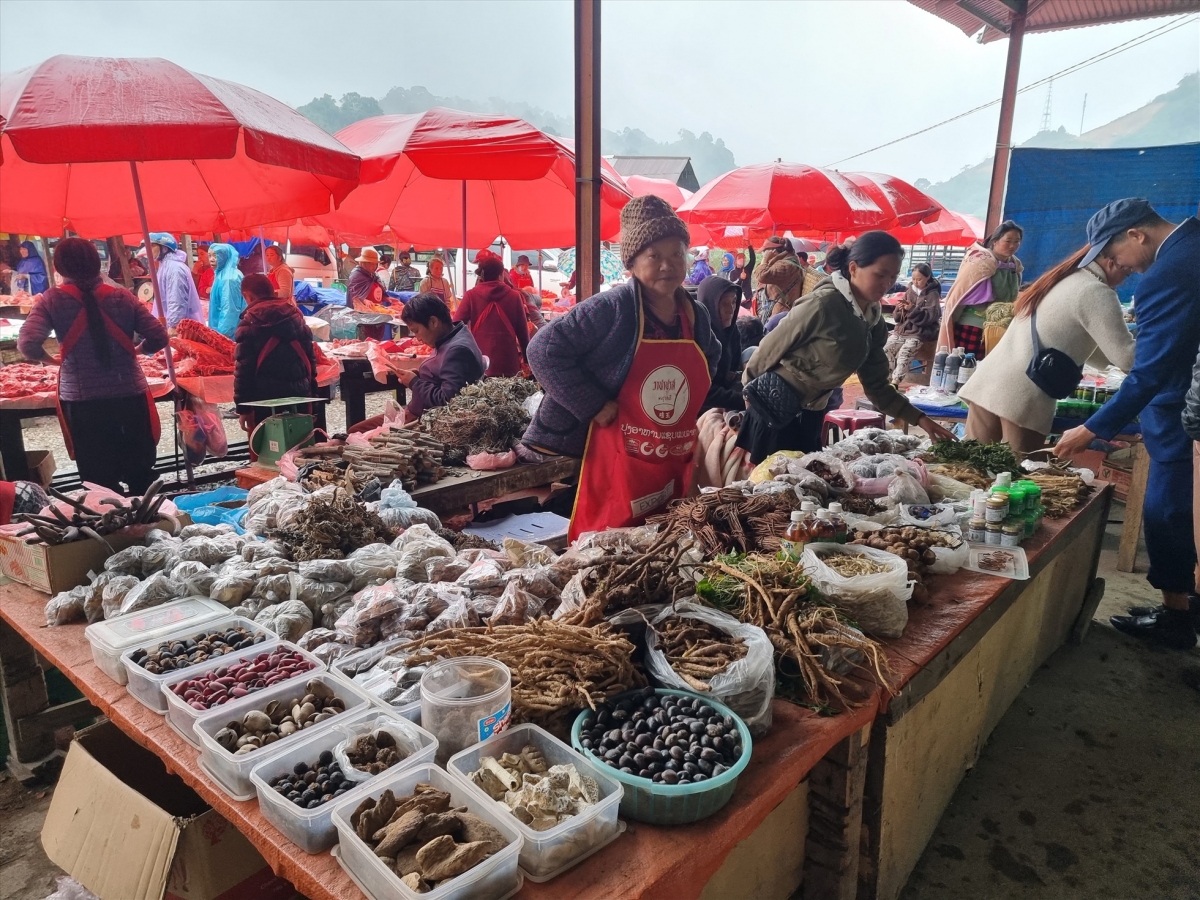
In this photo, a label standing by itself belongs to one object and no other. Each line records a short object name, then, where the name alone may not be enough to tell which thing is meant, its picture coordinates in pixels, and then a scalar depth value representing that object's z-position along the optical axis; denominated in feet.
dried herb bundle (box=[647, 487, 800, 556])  8.16
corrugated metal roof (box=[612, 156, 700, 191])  114.73
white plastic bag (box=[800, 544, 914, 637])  6.72
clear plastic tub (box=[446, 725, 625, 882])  4.04
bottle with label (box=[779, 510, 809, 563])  7.42
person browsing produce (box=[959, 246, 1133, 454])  12.06
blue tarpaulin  25.75
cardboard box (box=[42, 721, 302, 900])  5.60
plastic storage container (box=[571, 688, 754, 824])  4.38
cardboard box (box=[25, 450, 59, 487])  17.29
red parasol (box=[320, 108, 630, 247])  16.78
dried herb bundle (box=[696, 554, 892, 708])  5.92
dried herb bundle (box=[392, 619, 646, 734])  5.20
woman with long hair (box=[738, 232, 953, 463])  10.98
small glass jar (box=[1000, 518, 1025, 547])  9.32
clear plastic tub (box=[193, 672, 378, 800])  4.76
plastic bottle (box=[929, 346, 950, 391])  19.75
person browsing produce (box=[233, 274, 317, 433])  18.17
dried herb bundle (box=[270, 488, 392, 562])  8.66
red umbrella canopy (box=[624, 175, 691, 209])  38.71
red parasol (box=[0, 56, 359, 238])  11.37
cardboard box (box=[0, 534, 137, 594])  7.73
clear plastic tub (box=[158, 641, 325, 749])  5.32
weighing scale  14.66
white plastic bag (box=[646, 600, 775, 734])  5.23
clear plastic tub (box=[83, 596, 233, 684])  6.30
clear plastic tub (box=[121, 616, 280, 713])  5.76
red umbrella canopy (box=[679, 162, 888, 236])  28.27
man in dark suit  11.27
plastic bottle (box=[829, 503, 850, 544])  7.79
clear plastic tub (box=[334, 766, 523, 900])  3.74
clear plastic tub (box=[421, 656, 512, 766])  4.85
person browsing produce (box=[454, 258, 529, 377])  20.53
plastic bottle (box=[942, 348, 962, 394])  19.14
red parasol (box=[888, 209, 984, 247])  53.20
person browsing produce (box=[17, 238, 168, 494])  14.87
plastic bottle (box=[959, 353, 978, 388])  18.78
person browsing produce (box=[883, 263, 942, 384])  29.66
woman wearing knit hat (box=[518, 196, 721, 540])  9.21
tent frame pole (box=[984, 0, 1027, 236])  31.22
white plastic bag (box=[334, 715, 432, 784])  4.63
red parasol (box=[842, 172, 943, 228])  32.83
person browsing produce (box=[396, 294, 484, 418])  15.81
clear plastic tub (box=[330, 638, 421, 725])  5.40
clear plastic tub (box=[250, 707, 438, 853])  4.27
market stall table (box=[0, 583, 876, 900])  4.13
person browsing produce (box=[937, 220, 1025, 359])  24.00
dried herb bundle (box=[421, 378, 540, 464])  14.28
